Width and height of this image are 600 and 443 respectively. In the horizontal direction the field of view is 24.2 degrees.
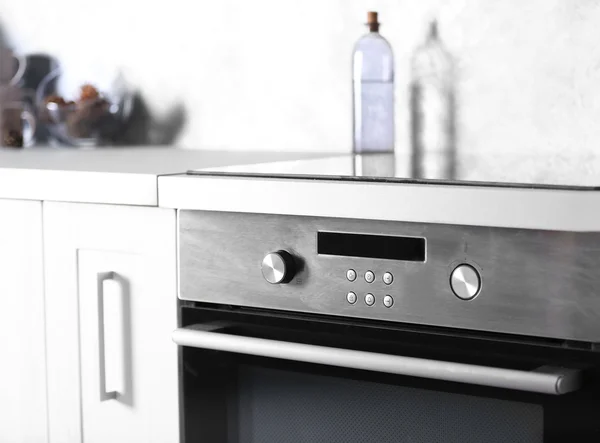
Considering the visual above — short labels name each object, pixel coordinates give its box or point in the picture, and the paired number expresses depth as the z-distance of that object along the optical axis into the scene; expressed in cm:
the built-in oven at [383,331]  137
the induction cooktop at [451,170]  143
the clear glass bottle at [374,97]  194
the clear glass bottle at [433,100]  194
